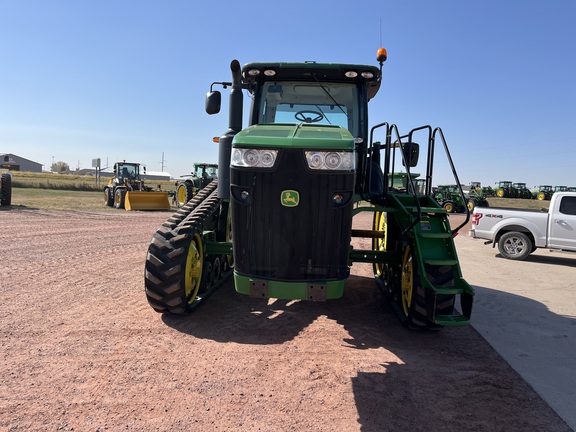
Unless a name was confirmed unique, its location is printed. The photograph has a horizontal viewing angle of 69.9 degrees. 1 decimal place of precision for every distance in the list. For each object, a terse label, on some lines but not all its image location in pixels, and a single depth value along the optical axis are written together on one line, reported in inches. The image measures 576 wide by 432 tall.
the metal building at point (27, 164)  4683.1
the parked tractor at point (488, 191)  1706.2
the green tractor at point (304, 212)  138.8
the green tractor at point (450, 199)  1108.8
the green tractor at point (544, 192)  1864.9
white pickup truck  418.6
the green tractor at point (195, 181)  820.0
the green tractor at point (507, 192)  1768.0
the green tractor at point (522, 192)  1793.8
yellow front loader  785.6
